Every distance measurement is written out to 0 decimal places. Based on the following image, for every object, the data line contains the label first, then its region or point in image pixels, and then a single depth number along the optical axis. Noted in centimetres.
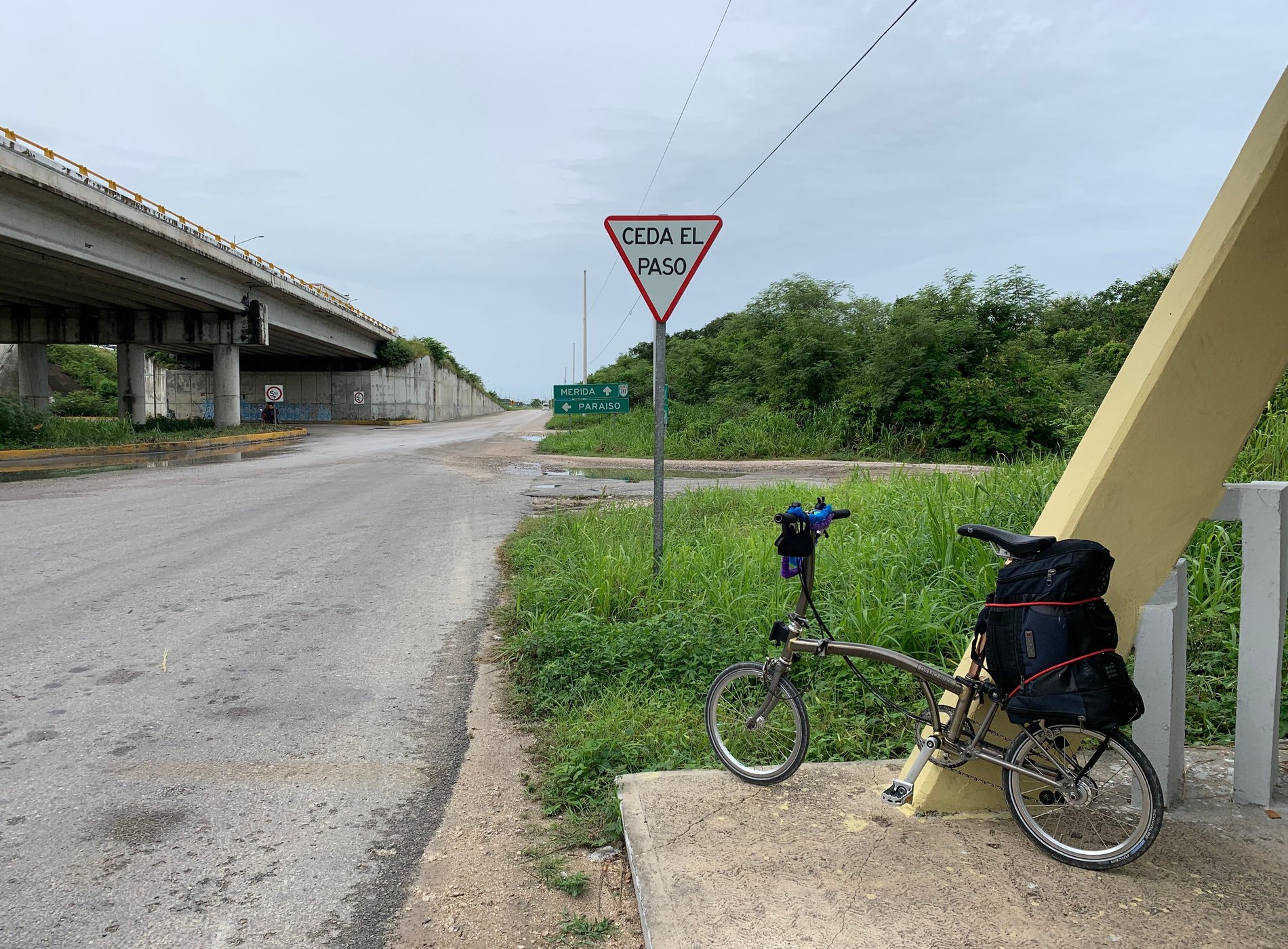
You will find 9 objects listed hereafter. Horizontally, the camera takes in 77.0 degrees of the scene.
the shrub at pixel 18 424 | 2389
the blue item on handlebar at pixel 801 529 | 326
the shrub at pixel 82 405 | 5206
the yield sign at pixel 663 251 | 605
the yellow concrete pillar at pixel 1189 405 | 282
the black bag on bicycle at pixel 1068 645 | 246
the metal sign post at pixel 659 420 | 612
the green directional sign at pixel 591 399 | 2252
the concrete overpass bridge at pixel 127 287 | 2186
